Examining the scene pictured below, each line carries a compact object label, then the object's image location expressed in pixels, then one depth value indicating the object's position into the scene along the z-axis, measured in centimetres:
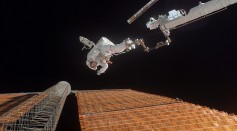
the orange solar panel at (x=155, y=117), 1429
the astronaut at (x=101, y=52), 1171
